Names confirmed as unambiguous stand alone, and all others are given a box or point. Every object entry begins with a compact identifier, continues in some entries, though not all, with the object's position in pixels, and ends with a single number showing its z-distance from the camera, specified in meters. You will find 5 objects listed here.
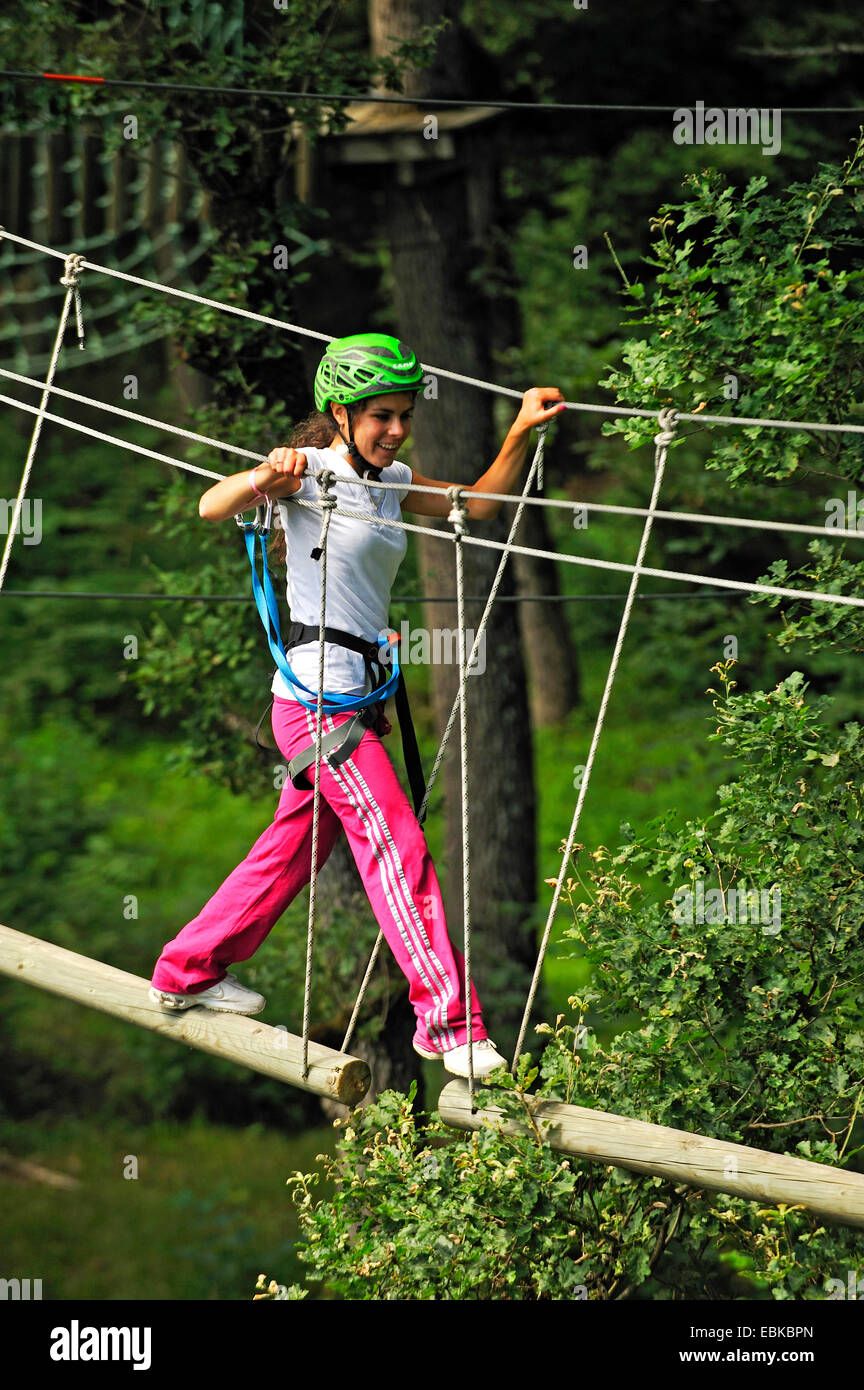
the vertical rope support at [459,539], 5.67
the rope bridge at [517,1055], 5.65
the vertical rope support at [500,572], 6.29
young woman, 5.99
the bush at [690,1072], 6.53
